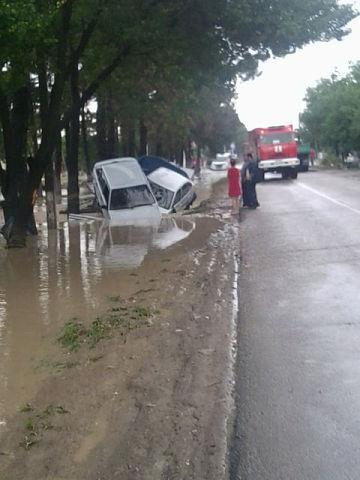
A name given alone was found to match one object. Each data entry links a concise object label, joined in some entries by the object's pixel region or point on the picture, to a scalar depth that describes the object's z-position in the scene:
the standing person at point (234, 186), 21.20
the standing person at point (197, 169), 56.33
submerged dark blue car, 26.62
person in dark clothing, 22.28
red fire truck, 39.06
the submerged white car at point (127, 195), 21.97
